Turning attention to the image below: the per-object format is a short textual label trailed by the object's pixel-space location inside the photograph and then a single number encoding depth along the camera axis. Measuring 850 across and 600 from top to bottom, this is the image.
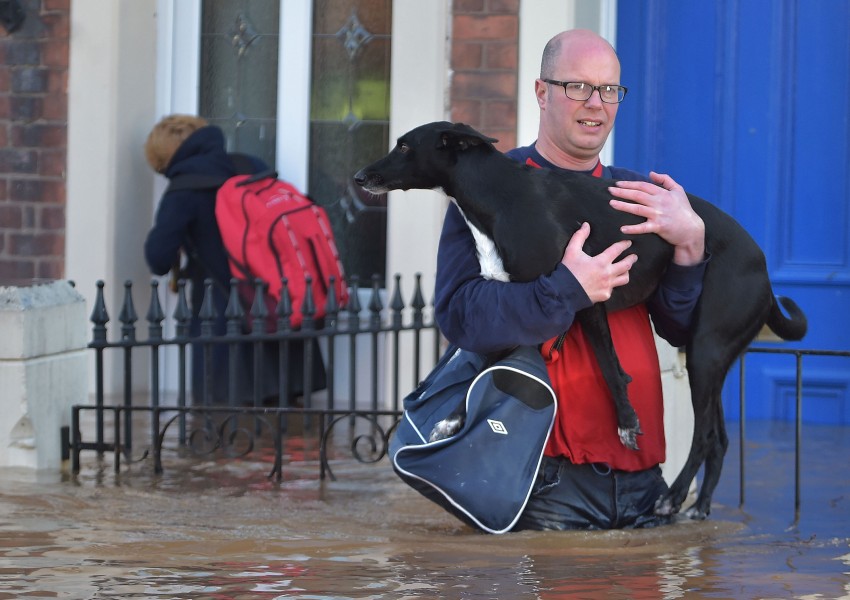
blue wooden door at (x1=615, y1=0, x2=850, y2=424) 14.14
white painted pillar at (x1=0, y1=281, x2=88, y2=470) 11.14
